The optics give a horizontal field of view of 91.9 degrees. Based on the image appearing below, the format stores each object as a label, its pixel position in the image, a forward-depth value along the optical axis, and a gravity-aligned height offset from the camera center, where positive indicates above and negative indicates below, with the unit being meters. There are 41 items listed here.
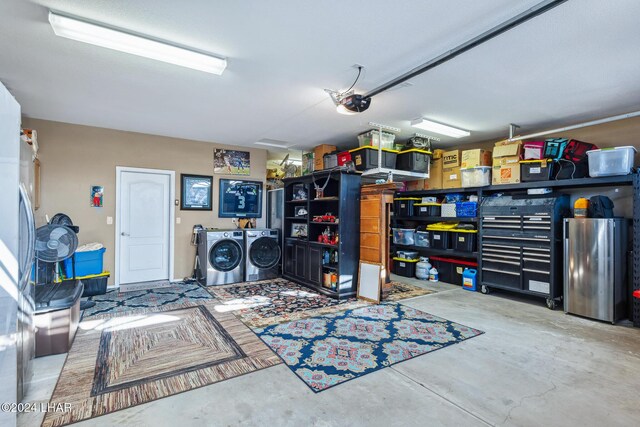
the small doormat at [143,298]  4.11 -1.24
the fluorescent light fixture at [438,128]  4.67 +1.41
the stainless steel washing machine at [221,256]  5.46 -0.75
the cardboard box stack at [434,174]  6.04 +0.83
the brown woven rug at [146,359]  2.17 -1.27
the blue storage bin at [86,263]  4.52 -0.73
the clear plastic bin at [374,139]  5.20 +1.32
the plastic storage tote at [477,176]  5.27 +0.68
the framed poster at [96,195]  5.20 +0.34
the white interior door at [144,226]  5.46 -0.19
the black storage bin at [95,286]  4.68 -1.09
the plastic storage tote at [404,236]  6.47 -0.43
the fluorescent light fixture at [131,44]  2.34 +1.42
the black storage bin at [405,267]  6.42 -1.07
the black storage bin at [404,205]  6.53 +0.23
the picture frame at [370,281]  4.45 -0.97
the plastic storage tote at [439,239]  5.84 -0.45
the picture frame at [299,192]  5.83 +0.45
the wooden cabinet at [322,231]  4.69 -0.26
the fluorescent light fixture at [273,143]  6.16 +1.47
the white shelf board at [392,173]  5.19 +0.75
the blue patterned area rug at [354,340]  2.59 -1.27
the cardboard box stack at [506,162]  4.85 +0.87
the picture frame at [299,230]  5.82 -0.28
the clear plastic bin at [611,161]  3.83 +0.70
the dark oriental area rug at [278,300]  3.89 -1.25
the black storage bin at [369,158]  5.18 +0.99
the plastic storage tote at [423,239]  6.19 -0.46
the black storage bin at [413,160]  5.48 +1.00
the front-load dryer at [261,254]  5.82 -0.74
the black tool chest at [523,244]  4.39 -0.43
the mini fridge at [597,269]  3.82 -0.67
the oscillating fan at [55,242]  3.21 -0.29
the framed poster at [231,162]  6.30 +1.12
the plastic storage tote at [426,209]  6.13 +0.14
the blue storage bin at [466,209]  5.47 +0.12
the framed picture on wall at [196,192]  5.95 +0.45
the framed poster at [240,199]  6.36 +0.35
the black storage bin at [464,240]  5.45 -0.44
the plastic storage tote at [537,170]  4.54 +0.69
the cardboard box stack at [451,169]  5.75 +0.89
